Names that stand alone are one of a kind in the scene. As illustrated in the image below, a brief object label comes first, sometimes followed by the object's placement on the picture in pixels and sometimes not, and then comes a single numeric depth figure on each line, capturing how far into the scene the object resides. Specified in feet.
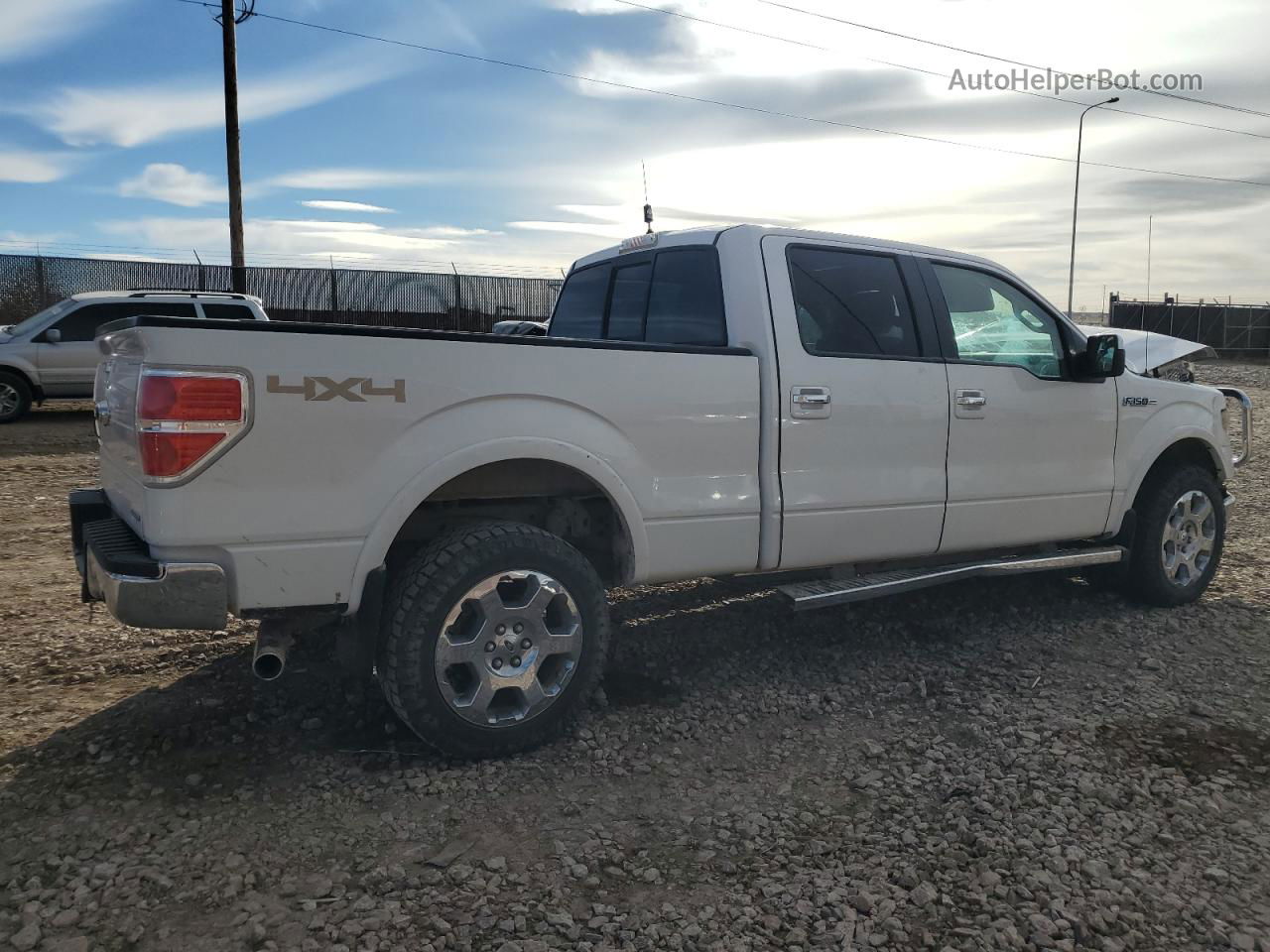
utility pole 58.44
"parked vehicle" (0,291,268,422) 45.83
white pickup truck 10.46
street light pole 112.81
